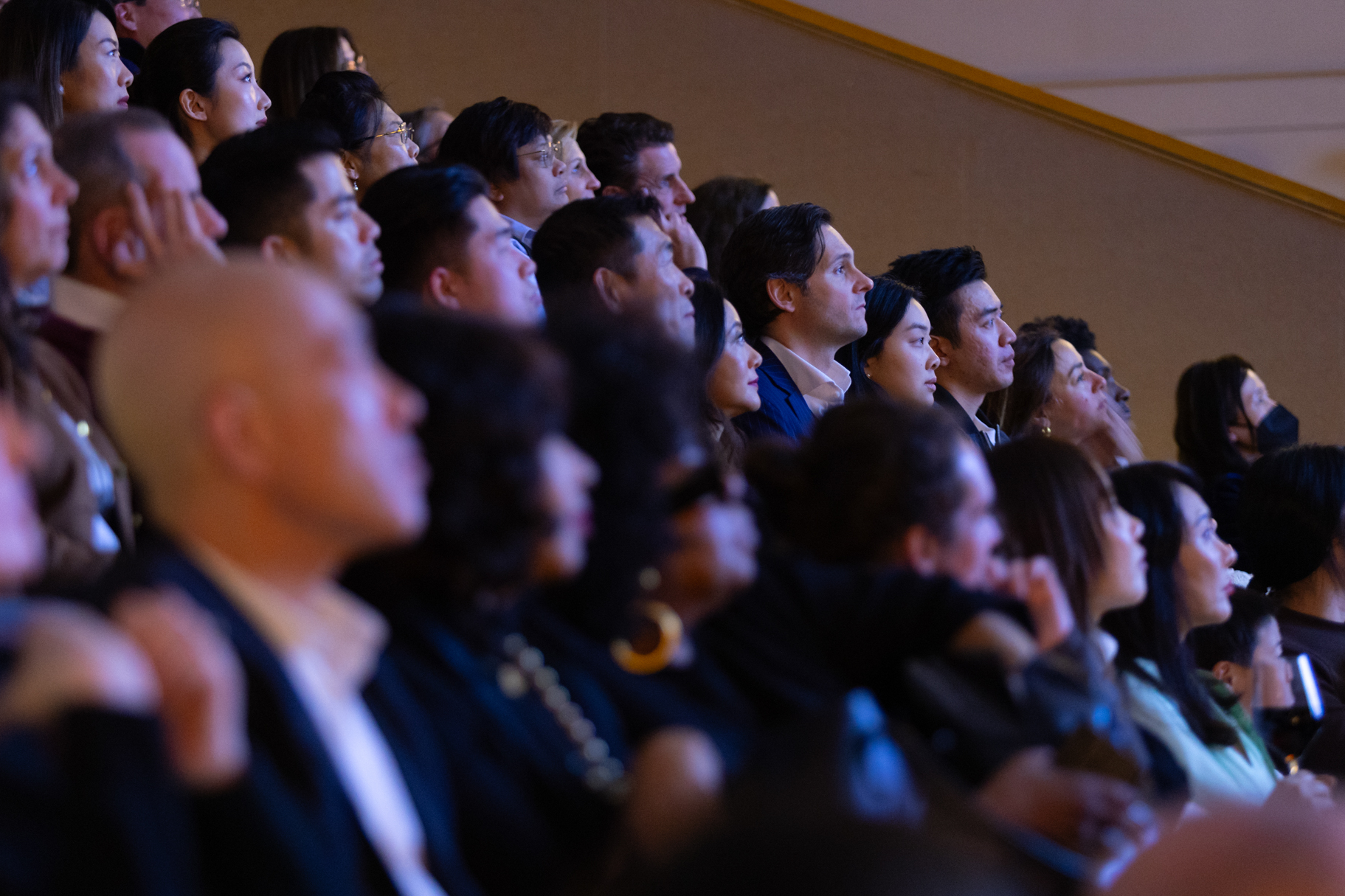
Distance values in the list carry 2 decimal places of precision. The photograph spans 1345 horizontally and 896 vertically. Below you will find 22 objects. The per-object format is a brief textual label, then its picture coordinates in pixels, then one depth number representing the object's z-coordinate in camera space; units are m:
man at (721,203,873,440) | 6.41
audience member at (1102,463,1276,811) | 3.93
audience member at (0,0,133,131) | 5.67
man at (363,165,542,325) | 4.26
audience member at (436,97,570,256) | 6.50
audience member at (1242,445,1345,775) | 6.02
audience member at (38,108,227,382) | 3.72
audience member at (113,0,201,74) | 7.50
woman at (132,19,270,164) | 6.09
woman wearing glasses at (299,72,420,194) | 6.38
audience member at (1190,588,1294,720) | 5.05
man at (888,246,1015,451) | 6.97
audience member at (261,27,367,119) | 7.48
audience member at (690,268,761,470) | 5.27
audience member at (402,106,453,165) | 7.36
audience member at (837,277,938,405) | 6.62
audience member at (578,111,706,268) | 7.41
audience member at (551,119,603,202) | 6.78
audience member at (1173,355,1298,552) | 8.20
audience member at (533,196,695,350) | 4.96
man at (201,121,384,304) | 4.00
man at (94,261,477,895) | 2.11
